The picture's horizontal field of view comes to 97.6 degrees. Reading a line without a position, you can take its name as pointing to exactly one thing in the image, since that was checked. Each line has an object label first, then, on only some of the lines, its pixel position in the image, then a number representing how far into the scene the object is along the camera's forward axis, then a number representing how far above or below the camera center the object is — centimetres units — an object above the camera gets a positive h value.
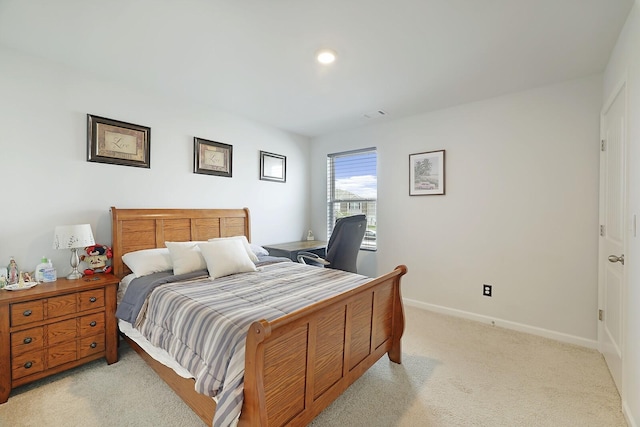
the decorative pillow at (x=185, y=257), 247 -42
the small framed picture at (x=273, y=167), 400 +66
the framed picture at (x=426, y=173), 341 +48
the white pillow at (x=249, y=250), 297 -42
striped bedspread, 133 -60
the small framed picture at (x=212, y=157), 329 +66
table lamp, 217 -22
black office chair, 290 -34
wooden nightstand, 186 -85
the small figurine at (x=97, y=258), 247 -41
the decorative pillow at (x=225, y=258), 248 -43
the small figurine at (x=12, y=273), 208 -46
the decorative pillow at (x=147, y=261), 243 -45
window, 409 +37
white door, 191 -15
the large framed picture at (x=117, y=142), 254 +66
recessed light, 218 +124
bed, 125 -79
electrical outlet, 310 -88
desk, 367 -50
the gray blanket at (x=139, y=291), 212 -62
